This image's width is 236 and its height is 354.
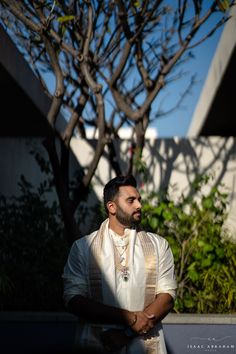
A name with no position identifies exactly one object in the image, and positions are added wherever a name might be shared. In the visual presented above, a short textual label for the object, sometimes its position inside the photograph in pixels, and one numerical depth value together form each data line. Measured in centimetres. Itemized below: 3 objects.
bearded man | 279
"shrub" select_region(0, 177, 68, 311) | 614
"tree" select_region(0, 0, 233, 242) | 694
